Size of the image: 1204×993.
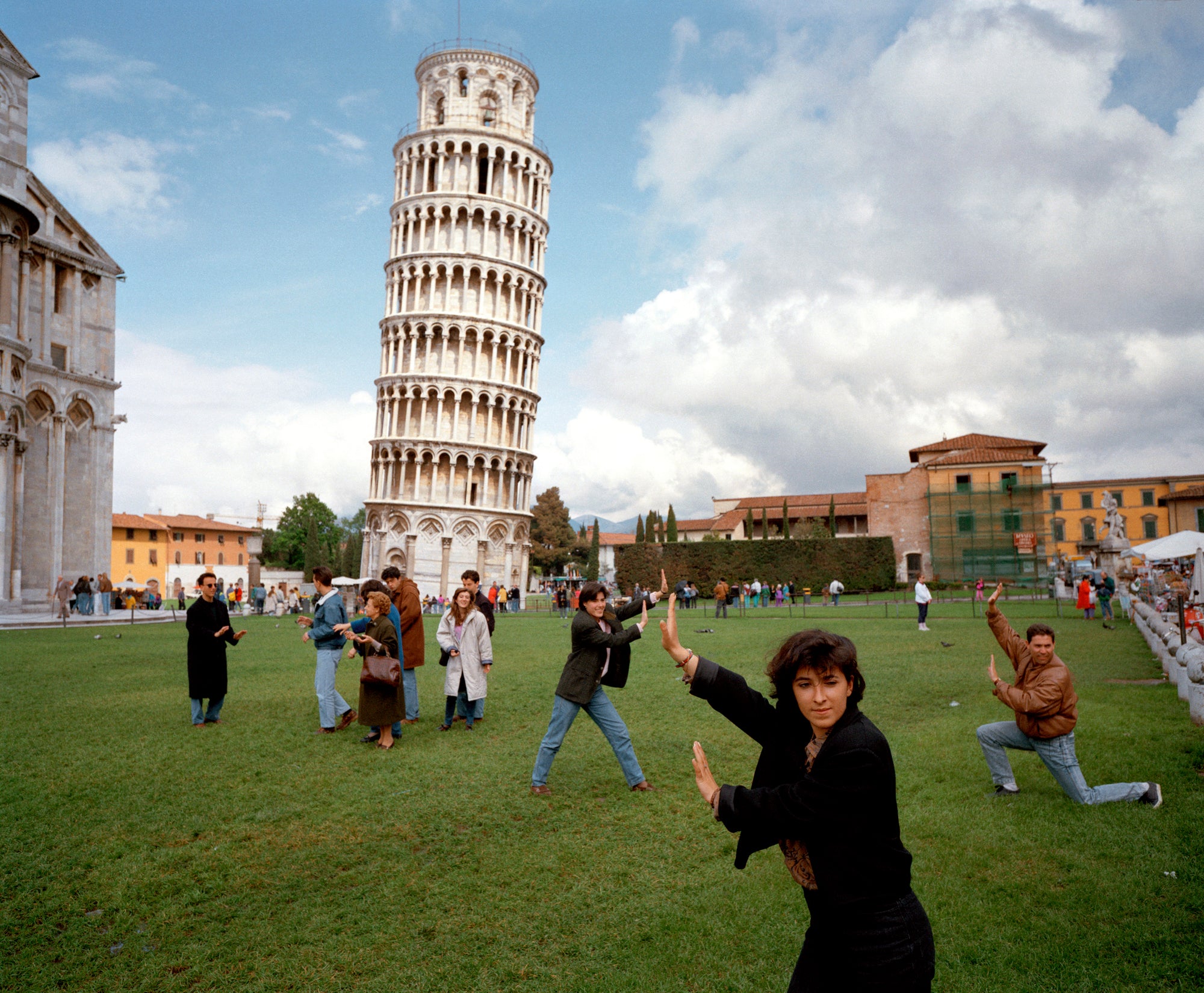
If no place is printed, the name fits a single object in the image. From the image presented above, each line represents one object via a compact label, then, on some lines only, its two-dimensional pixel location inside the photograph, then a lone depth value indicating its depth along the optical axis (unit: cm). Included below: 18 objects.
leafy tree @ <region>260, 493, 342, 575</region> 9094
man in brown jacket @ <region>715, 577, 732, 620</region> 3334
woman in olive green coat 924
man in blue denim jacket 987
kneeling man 610
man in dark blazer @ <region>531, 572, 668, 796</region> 721
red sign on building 5100
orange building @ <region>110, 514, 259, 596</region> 7675
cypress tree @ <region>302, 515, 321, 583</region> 7100
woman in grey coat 1009
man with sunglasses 1009
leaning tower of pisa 5988
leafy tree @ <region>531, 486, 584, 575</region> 8225
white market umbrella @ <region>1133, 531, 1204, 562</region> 2127
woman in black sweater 245
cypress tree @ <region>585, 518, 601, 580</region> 6925
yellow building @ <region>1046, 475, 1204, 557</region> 7012
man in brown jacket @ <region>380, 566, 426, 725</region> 1081
